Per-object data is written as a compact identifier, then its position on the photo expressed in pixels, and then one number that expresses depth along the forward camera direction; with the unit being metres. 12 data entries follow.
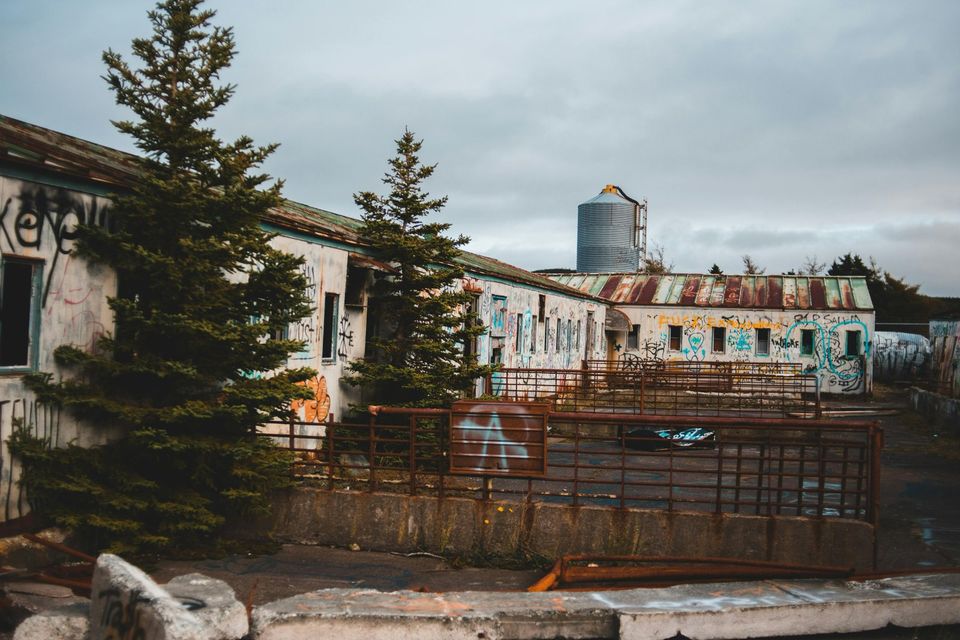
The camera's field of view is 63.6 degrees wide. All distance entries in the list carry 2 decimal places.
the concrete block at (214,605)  5.20
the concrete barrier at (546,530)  8.24
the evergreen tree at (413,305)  14.13
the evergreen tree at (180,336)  7.92
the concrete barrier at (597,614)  5.78
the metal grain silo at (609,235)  45.59
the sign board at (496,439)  8.68
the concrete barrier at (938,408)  20.53
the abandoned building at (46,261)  7.59
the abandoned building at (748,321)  33.44
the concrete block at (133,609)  4.69
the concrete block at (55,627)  5.27
